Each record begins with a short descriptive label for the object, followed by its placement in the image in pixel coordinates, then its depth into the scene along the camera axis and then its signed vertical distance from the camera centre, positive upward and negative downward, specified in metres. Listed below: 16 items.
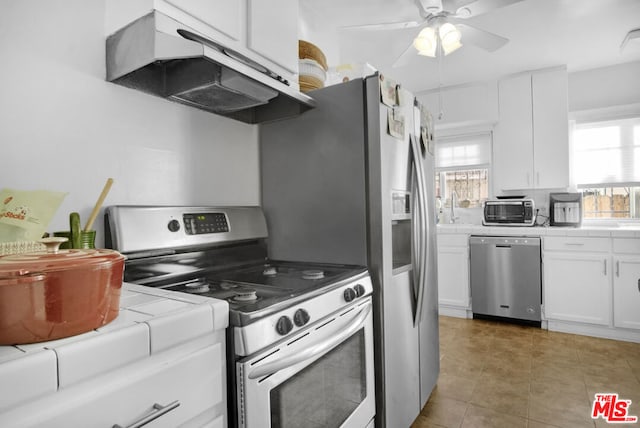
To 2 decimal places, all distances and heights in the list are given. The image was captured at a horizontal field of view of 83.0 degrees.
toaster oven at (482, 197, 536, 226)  3.58 -0.05
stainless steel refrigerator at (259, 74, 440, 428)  1.56 +0.03
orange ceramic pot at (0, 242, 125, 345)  0.55 -0.12
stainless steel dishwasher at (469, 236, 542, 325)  3.31 -0.66
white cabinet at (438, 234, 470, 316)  3.63 -0.65
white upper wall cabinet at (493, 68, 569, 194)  3.69 +0.79
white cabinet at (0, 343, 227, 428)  0.55 -0.32
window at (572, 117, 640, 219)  3.71 +0.41
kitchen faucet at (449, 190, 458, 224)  4.40 +0.04
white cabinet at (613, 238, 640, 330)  2.93 -0.64
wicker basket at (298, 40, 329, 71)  1.98 +0.89
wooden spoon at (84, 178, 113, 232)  1.02 +0.04
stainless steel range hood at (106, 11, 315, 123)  1.10 +0.50
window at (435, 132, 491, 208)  4.24 +0.49
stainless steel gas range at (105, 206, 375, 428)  0.89 -0.27
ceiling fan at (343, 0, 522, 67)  2.15 +1.19
